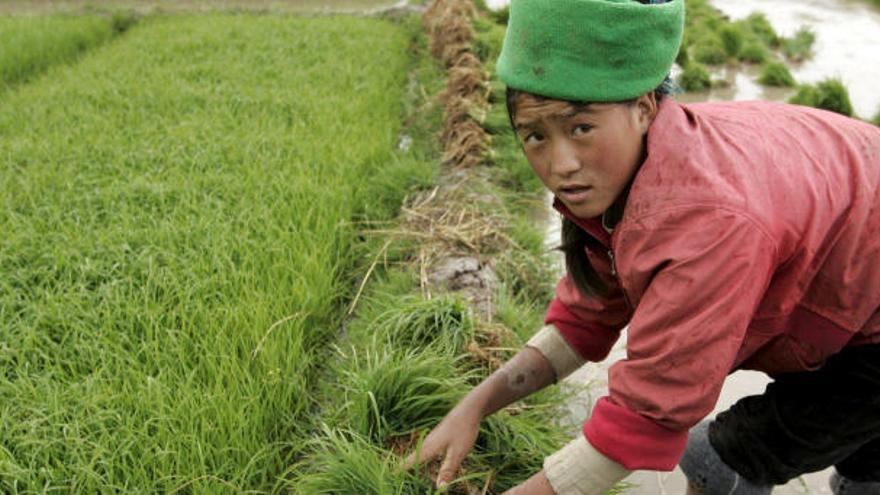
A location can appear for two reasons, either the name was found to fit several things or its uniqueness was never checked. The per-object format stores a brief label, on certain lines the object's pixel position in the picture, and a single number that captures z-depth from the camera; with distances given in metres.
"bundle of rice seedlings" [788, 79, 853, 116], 4.35
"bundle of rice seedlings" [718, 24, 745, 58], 6.18
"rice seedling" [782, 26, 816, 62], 6.28
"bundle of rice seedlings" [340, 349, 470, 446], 2.00
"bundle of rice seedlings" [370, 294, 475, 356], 2.31
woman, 1.09
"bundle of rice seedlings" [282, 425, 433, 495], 1.75
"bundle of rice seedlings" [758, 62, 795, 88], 5.45
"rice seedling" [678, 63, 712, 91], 5.47
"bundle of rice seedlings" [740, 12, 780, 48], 6.79
